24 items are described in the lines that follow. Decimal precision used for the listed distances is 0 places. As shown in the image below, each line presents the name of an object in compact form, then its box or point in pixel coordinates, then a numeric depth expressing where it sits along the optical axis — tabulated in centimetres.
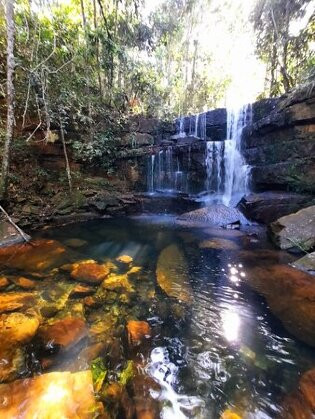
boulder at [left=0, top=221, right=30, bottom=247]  515
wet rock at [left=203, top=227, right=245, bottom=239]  603
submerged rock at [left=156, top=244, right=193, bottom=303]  341
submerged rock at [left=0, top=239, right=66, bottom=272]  414
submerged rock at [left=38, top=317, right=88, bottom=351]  235
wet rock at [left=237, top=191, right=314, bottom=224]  673
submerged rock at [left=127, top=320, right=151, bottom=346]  247
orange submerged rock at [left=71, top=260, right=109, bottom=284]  368
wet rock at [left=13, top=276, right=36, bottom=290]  343
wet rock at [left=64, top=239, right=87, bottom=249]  527
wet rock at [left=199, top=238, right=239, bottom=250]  519
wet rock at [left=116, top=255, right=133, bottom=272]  417
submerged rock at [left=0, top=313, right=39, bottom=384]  203
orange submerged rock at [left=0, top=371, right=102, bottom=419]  155
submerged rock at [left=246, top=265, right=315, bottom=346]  267
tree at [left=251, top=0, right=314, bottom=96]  1033
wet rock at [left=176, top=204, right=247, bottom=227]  696
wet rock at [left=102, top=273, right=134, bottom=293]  346
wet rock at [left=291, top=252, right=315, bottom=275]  395
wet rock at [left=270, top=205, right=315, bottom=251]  478
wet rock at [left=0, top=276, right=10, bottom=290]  340
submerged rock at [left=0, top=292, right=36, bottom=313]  287
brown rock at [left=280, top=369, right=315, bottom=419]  173
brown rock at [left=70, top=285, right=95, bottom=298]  323
